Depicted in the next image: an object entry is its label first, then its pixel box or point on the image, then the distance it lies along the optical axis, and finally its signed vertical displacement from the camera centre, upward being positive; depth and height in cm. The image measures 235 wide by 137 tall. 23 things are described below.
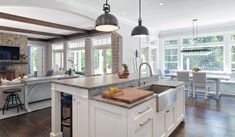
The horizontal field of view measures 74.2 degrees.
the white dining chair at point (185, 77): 581 -39
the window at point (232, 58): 638 +35
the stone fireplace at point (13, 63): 790 +25
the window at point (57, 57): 962 +67
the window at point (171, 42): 785 +128
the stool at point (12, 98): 416 -88
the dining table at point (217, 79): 540 -43
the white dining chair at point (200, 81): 537 -51
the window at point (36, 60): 1009 +50
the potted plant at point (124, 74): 317 -14
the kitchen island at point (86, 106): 185 -51
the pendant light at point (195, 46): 549 +96
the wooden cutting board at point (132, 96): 182 -37
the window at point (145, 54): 724 +65
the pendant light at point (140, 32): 327 +76
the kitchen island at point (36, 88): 440 -67
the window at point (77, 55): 843 +68
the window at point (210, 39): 664 +122
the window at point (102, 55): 722 +56
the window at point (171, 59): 793 +42
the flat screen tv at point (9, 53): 788 +78
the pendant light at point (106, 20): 238 +73
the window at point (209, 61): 667 +27
